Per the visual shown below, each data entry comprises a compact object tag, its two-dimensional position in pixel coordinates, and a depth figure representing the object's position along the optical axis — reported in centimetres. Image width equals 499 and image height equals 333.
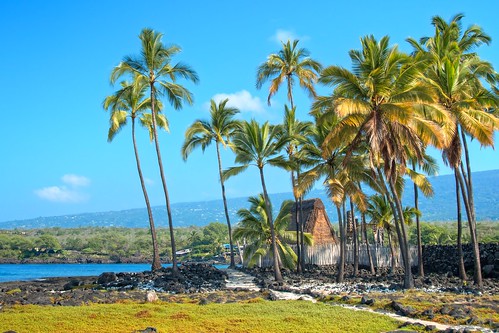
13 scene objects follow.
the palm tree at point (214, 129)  3500
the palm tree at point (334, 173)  2544
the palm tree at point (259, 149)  2689
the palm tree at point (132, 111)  3121
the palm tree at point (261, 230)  3357
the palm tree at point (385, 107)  2090
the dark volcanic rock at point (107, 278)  2544
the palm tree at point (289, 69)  3222
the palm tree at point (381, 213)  3216
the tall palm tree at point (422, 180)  2522
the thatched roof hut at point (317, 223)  4084
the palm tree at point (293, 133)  2815
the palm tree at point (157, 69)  2777
